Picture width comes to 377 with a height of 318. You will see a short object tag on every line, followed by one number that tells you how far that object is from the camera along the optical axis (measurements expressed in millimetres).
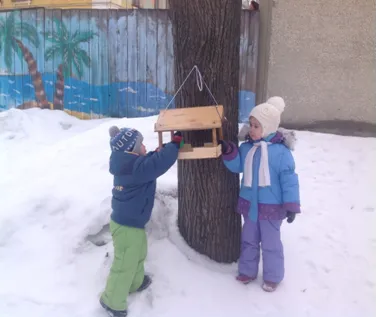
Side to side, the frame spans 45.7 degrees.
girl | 2887
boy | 2762
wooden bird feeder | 2699
